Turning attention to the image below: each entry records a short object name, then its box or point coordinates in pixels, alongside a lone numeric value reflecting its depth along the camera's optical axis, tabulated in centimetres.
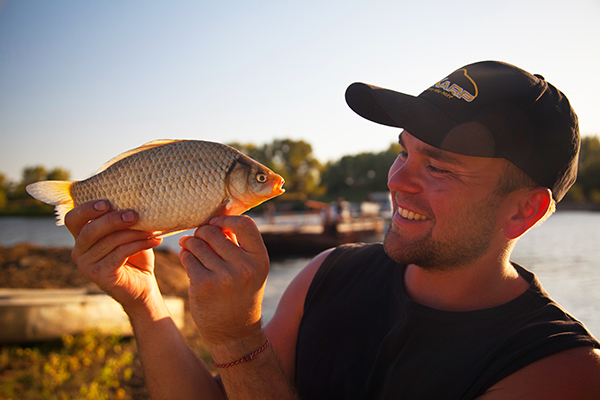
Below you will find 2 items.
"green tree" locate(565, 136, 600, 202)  5441
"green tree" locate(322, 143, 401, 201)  5031
